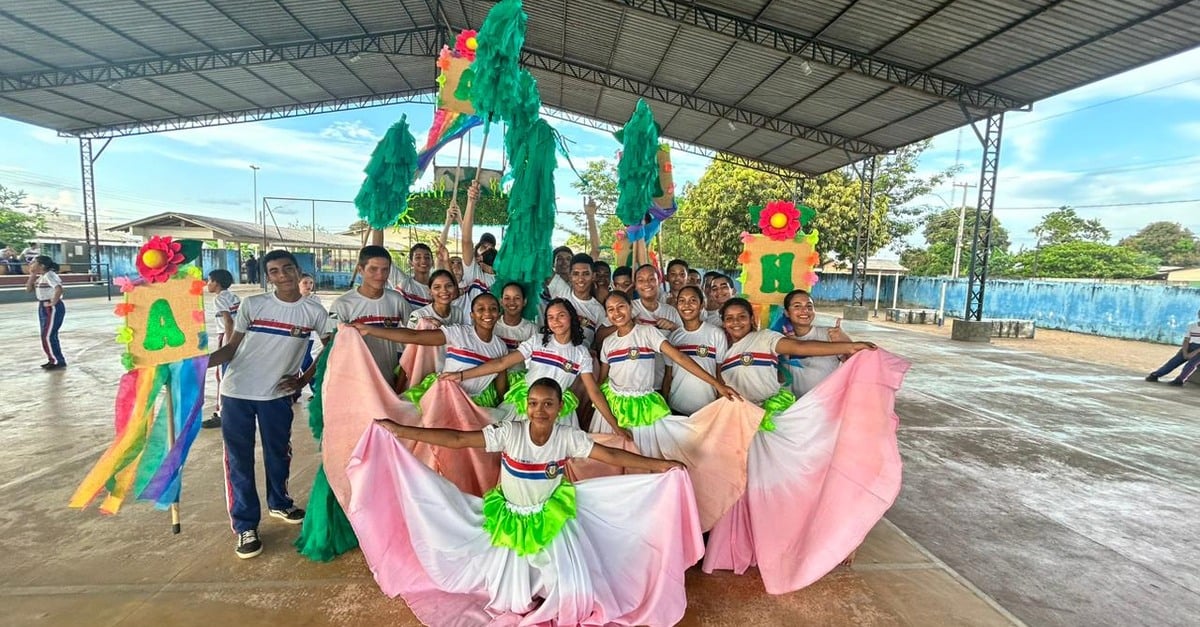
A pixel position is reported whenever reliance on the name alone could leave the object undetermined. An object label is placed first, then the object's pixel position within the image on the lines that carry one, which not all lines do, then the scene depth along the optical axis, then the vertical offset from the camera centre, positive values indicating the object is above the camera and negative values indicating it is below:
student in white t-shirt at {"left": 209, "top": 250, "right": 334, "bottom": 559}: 2.96 -0.62
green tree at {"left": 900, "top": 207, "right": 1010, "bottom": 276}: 32.75 +1.88
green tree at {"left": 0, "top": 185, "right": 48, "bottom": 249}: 24.89 +1.29
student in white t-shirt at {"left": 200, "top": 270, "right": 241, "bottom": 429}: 4.25 -0.40
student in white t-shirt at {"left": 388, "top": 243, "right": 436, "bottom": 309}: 3.88 -0.10
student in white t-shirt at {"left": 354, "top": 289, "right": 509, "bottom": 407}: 3.02 -0.42
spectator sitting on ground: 8.42 -1.03
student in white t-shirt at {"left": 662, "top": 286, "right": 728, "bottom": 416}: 3.17 -0.45
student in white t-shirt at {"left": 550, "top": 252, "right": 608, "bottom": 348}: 3.71 -0.20
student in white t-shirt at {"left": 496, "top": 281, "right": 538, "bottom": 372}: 3.23 -0.32
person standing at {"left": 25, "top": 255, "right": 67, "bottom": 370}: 7.28 -0.69
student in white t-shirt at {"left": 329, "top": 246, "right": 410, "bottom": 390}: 3.18 -0.25
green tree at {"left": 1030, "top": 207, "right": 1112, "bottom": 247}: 37.97 +4.03
